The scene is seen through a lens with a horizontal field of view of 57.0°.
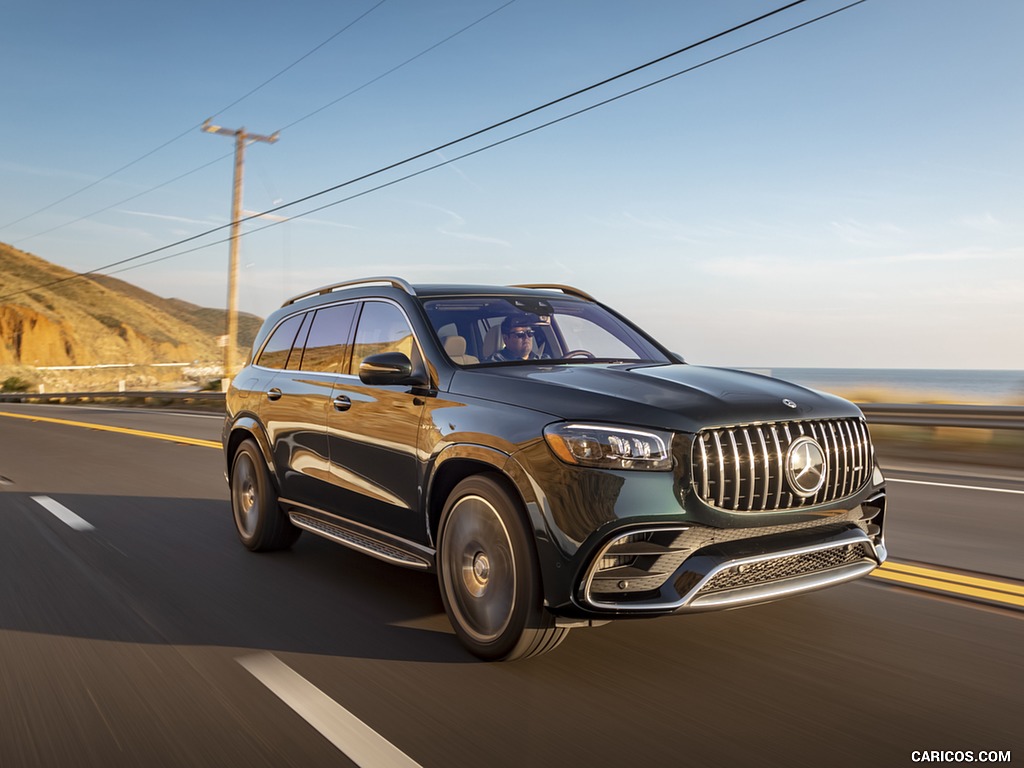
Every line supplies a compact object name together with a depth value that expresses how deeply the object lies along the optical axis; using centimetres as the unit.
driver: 506
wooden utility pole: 3002
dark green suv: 371
